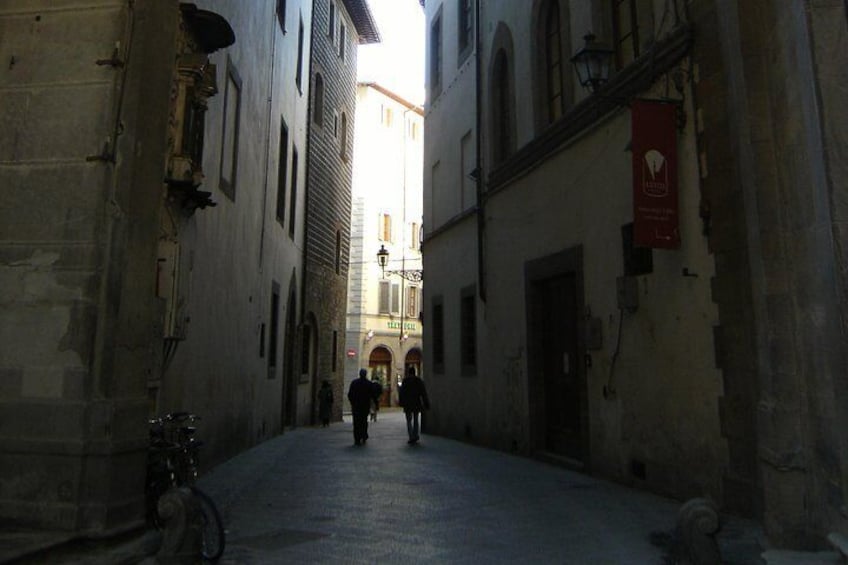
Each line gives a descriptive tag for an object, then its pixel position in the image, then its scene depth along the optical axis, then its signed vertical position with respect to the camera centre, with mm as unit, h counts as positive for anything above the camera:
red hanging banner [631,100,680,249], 7148 +2238
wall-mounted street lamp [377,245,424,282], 37500 +6224
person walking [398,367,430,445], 13680 -311
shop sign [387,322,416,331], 40403 +3573
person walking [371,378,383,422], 16084 -763
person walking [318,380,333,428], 19641 -507
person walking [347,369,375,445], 13461 -373
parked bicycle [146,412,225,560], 4594 -697
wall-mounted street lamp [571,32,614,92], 8242 +3954
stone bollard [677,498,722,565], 3727 -827
